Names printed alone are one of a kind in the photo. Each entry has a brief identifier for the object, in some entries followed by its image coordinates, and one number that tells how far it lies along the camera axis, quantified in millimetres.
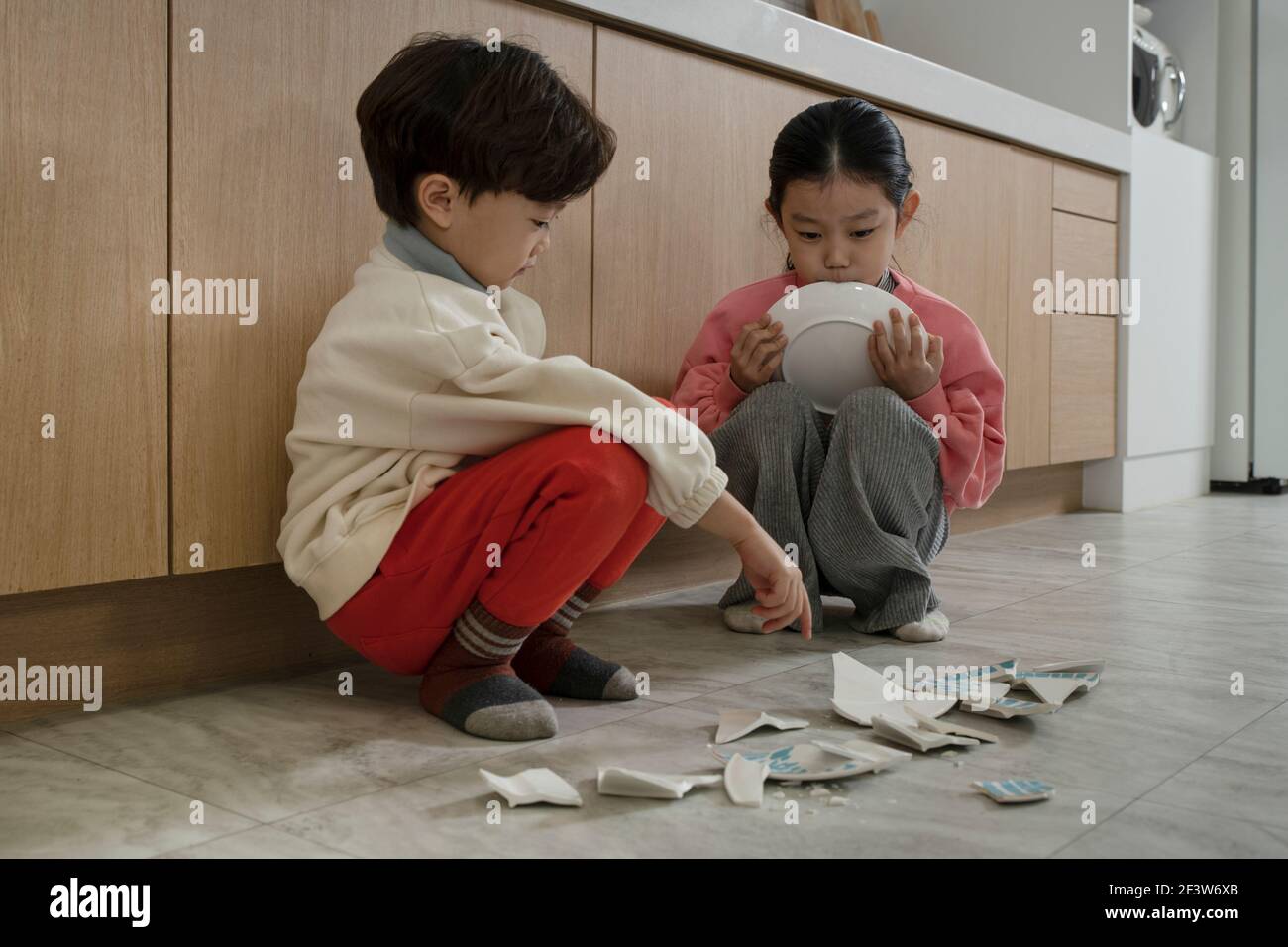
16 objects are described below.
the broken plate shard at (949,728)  1044
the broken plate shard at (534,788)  879
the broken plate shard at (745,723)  1057
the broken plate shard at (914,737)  1013
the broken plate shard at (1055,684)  1153
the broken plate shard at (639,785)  898
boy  1076
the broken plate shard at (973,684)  1170
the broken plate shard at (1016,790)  884
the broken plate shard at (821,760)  936
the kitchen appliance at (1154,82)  3043
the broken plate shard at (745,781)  894
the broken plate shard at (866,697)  1107
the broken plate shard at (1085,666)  1258
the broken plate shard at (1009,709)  1095
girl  1510
